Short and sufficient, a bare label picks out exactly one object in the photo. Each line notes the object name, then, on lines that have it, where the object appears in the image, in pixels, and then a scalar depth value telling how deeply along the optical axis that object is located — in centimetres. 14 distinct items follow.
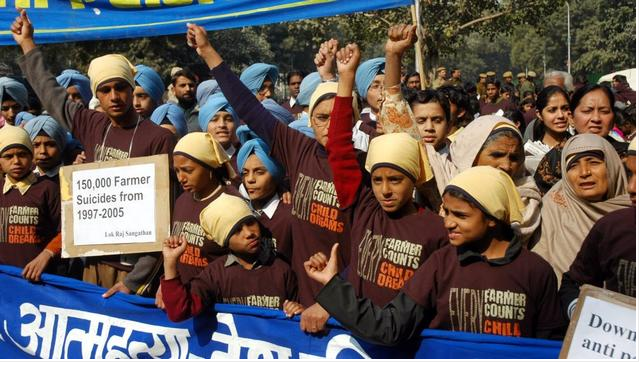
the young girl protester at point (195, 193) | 532
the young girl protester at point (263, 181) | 540
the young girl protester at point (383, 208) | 427
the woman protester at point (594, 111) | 591
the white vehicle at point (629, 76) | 2553
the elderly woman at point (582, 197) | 452
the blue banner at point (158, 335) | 395
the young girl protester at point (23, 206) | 623
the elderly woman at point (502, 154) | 462
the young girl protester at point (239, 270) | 486
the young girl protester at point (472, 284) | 384
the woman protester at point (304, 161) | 488
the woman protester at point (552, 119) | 639
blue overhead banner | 580
